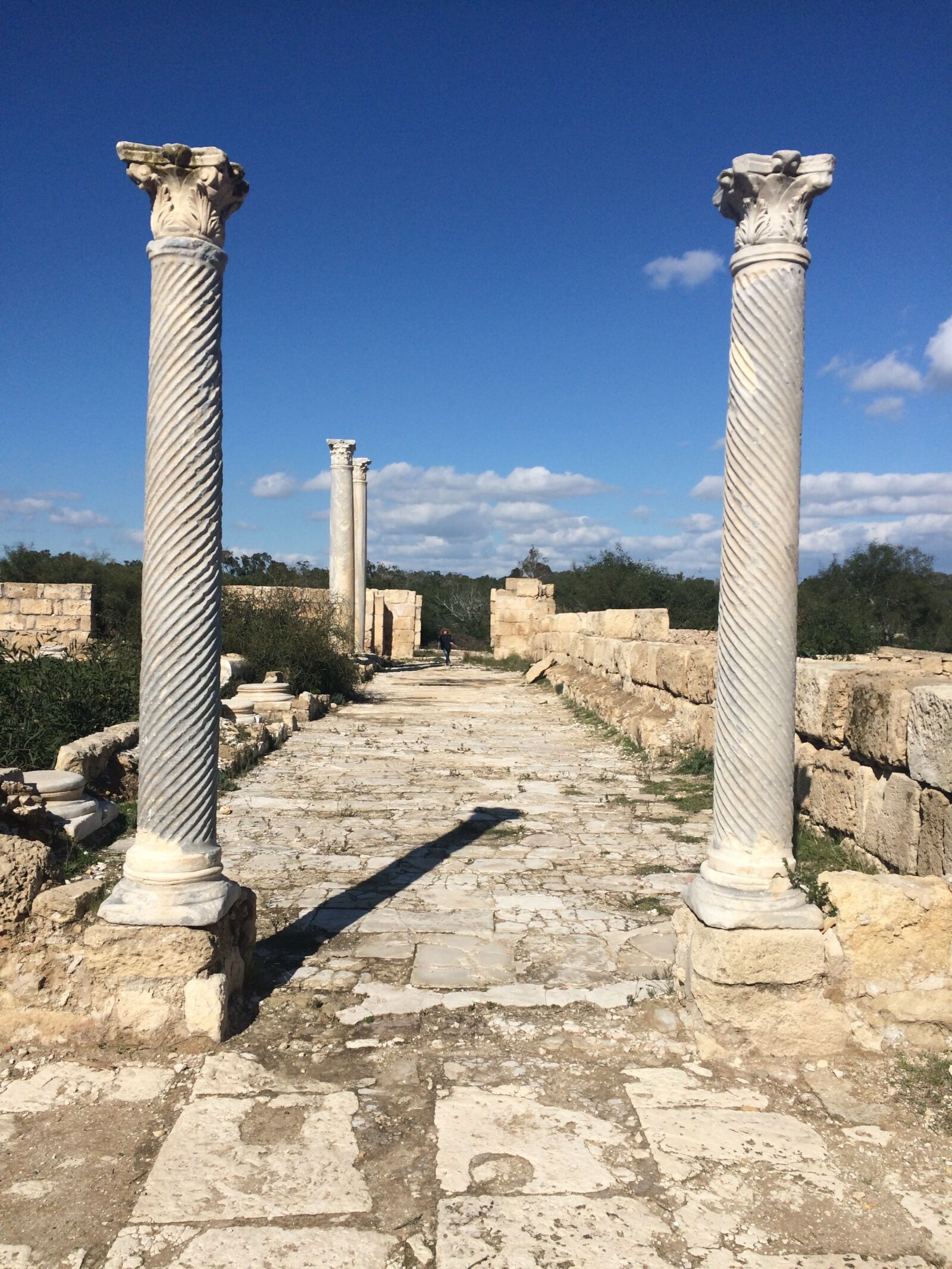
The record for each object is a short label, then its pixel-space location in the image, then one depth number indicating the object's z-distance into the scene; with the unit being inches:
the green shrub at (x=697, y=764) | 381.7
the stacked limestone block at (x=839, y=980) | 150.7
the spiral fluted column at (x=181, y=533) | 157.2
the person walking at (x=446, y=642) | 1077.8
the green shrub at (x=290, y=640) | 596.4
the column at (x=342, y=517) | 814.5
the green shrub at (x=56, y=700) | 326.0
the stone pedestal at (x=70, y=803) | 255.3
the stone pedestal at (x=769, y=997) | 150.2
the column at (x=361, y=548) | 896.9
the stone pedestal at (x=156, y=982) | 146.6
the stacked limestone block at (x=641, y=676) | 414.9
